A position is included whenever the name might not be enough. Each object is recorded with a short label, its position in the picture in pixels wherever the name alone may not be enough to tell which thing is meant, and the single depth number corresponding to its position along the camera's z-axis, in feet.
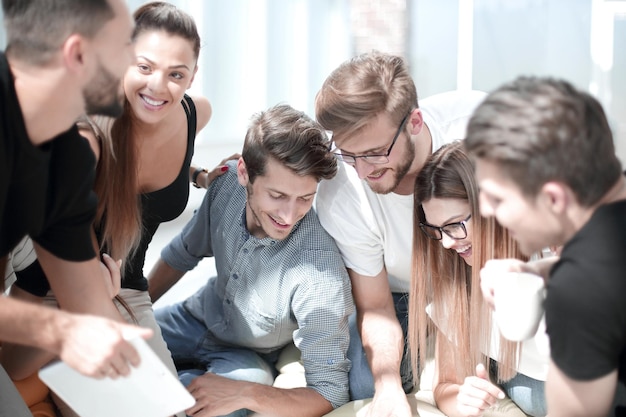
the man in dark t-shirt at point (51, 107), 4.40
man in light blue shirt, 7.31
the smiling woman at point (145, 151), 6.89
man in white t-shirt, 6.98
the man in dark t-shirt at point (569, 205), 3.94
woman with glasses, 6.47
